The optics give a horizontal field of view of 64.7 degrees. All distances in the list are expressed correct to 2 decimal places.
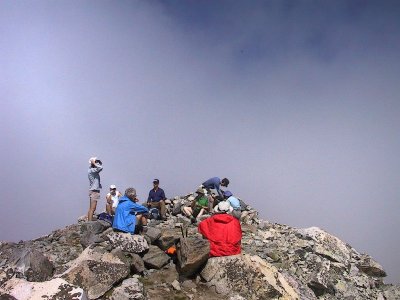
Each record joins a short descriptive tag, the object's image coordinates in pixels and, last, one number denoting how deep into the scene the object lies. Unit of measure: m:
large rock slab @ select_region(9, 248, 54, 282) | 9.23
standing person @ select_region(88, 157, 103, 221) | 15.48
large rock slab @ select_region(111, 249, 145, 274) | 10.79
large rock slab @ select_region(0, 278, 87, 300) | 7.71
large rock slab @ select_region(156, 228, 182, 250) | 12.29
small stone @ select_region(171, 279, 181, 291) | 10.38
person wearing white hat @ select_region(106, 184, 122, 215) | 18.02
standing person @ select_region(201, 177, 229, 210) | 20.69
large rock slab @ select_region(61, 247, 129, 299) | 9.35
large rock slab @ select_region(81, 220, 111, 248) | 12.16
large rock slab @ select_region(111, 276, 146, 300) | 9.38
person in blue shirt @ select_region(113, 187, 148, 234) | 12.46
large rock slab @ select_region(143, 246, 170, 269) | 11.32
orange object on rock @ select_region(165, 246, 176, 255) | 11.96
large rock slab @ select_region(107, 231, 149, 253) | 11.42
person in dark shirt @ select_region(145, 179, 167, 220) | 19.61
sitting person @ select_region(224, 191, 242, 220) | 18.68
